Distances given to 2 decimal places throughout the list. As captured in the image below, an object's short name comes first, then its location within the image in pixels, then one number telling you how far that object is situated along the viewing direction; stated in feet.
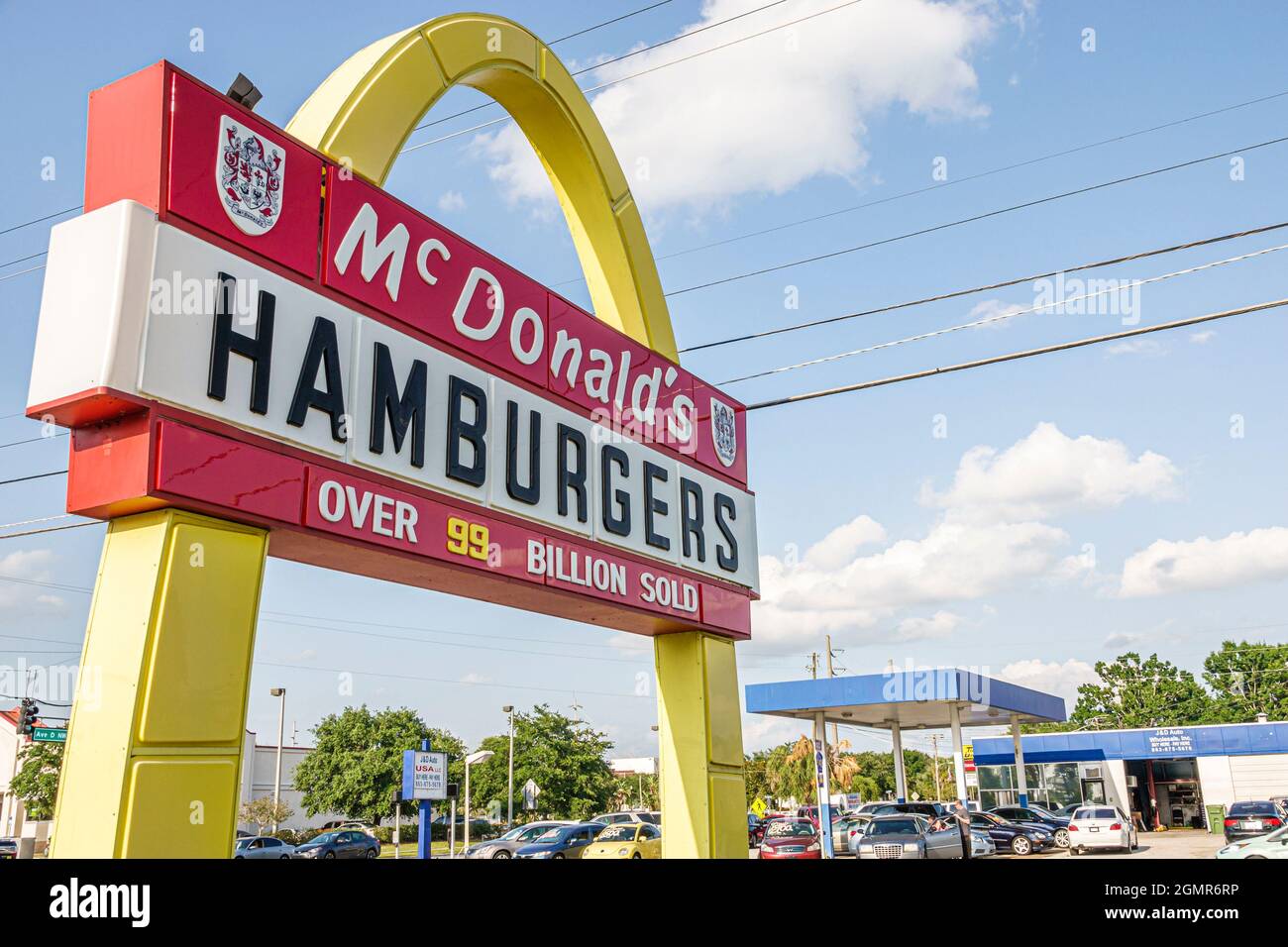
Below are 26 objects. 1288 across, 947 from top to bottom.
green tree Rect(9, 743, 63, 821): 148.77
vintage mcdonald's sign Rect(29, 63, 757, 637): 20.93
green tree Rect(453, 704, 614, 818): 200.34
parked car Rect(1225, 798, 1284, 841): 98.58
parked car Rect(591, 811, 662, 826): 109.60
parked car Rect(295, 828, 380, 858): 113.70
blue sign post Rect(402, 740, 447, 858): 74.79
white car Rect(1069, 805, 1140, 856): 104.42
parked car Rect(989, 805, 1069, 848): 118.09
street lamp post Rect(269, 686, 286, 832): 165.75
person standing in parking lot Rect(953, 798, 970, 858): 87.56
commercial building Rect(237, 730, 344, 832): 232.41
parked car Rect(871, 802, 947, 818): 95.20
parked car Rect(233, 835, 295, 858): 101.24
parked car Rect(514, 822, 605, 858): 90.94
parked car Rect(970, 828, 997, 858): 101.91
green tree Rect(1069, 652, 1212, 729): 304.91
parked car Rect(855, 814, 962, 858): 78.28
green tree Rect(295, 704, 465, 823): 193.77
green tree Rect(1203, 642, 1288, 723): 293.64
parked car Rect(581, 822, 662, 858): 86.69
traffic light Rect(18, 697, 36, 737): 85.94
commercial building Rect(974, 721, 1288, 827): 157.07
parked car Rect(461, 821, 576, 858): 96.80
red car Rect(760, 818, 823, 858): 90.53
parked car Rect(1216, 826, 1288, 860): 55.01
